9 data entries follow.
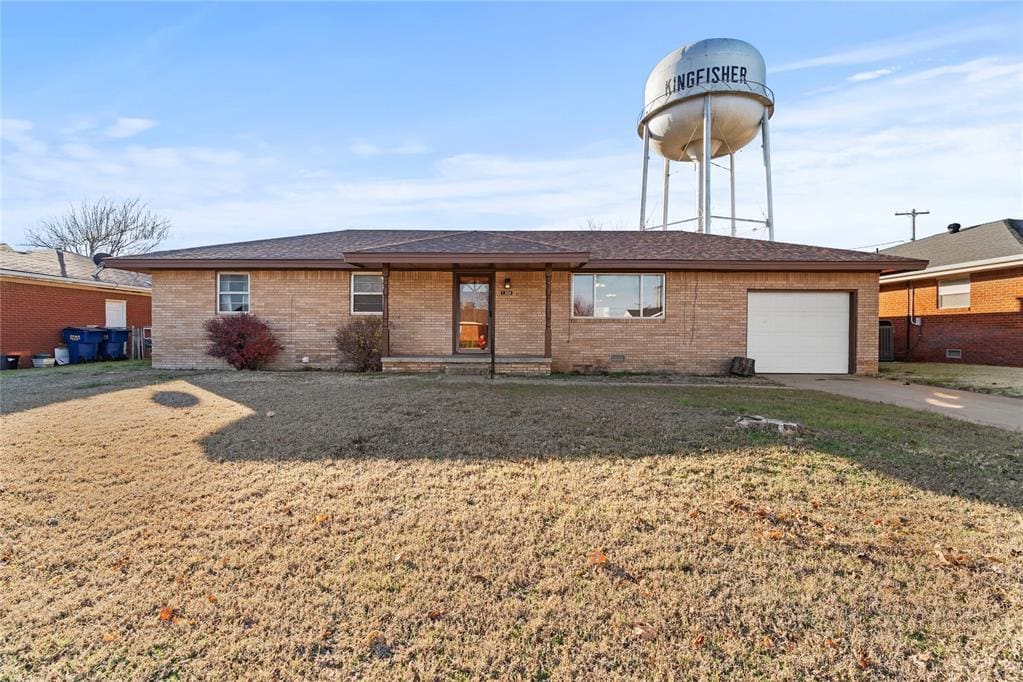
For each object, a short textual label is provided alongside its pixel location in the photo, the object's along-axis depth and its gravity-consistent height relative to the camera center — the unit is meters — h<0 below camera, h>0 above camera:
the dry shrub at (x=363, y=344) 11.41 -0.32
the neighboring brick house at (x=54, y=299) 13.53 +1.01
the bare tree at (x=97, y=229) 31.11 +6.70
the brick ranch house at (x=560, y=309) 11.63 +0.56
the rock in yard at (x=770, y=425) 5.27 -1.06
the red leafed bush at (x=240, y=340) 11.22 -0.23
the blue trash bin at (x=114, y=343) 15.03 -0.42
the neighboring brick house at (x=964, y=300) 12.77 +0.96
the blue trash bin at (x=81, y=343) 14.29 -0.39
